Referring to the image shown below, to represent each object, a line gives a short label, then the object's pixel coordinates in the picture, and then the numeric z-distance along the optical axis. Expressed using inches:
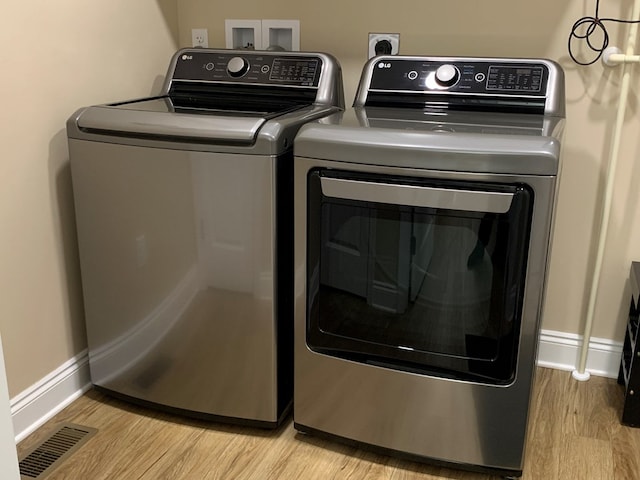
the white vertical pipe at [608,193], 70.2
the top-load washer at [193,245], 61.6
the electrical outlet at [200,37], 88.0
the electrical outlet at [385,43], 79.9
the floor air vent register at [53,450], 63.9
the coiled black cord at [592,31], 71.9
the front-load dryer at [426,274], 54.2
